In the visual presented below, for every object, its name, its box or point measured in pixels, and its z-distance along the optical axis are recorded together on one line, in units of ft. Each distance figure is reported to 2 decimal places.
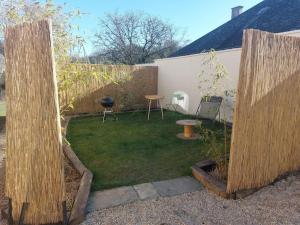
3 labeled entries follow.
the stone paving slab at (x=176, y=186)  10.85
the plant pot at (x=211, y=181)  10.35
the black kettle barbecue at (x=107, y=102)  26.17
